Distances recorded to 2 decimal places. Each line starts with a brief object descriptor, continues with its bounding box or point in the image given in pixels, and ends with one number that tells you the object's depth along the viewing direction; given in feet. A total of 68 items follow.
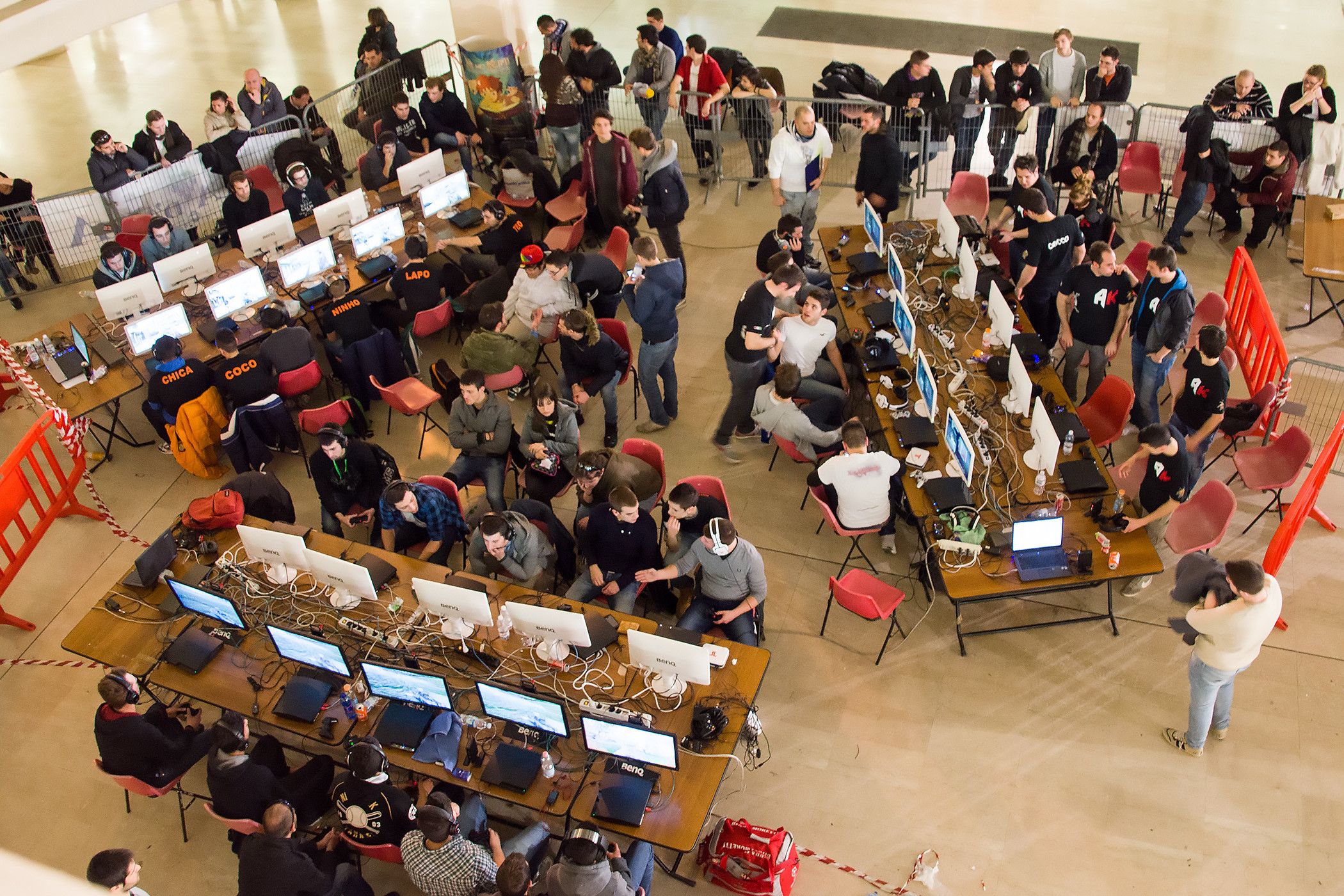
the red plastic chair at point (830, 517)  22.48
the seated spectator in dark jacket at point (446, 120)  36.47
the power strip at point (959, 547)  21.17
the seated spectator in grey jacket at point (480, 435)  24.00
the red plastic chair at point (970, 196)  32.09
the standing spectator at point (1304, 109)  30.83
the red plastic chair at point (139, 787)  18.90
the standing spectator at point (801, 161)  30.19
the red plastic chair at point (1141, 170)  33.01
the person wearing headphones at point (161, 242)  30.22
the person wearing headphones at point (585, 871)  15.49
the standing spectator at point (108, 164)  33.18
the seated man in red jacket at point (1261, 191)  30.58
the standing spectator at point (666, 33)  36.52
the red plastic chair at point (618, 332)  26.91
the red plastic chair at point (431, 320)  28.17
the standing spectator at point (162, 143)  35.01
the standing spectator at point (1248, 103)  32.83
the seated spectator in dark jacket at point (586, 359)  25.06
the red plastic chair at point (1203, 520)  21.59
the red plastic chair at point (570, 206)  32.94
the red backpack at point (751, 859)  18.35
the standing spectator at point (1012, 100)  33.32
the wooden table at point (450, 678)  17.66
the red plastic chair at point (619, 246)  30.40
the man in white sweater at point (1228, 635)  17.69
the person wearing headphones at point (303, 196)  32.53
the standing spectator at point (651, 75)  36.55
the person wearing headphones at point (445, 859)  16.22
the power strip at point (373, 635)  20.50
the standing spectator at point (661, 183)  30.19
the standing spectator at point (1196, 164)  30.22
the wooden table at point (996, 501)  20.76
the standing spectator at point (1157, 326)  24.11
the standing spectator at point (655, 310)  25.80
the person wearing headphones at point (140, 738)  18.44
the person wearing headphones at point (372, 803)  17.03
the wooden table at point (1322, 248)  28.30
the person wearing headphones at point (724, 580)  20.10
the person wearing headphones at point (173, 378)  25.84
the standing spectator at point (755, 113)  35.53
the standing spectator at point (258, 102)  36.27
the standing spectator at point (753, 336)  24.94
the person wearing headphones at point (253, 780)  17.70
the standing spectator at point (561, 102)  35.81
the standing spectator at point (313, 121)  37.11
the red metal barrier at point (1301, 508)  21.91
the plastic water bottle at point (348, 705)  19.22
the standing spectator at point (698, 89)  35.99
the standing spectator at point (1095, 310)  25.07
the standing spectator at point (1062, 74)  33.83
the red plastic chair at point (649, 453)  23.59
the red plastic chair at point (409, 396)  26.89
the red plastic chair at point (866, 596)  20.74
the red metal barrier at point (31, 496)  24.63
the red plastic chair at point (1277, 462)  23.27
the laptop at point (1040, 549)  20.68
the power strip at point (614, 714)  18.62
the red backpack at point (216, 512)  22.33
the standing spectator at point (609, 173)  31.55
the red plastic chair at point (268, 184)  34.91
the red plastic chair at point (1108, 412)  24.04
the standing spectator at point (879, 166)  30.60
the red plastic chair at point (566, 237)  31.76
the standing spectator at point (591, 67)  36.81
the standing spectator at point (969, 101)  33.94
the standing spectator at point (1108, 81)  33.53
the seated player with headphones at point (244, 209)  32.07
